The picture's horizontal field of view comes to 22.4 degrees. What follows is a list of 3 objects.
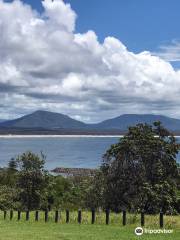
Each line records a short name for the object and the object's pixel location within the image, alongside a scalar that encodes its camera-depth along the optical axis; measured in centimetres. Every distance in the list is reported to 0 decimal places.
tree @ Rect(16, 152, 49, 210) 5728
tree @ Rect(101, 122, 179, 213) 3859
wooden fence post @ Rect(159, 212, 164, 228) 1933
